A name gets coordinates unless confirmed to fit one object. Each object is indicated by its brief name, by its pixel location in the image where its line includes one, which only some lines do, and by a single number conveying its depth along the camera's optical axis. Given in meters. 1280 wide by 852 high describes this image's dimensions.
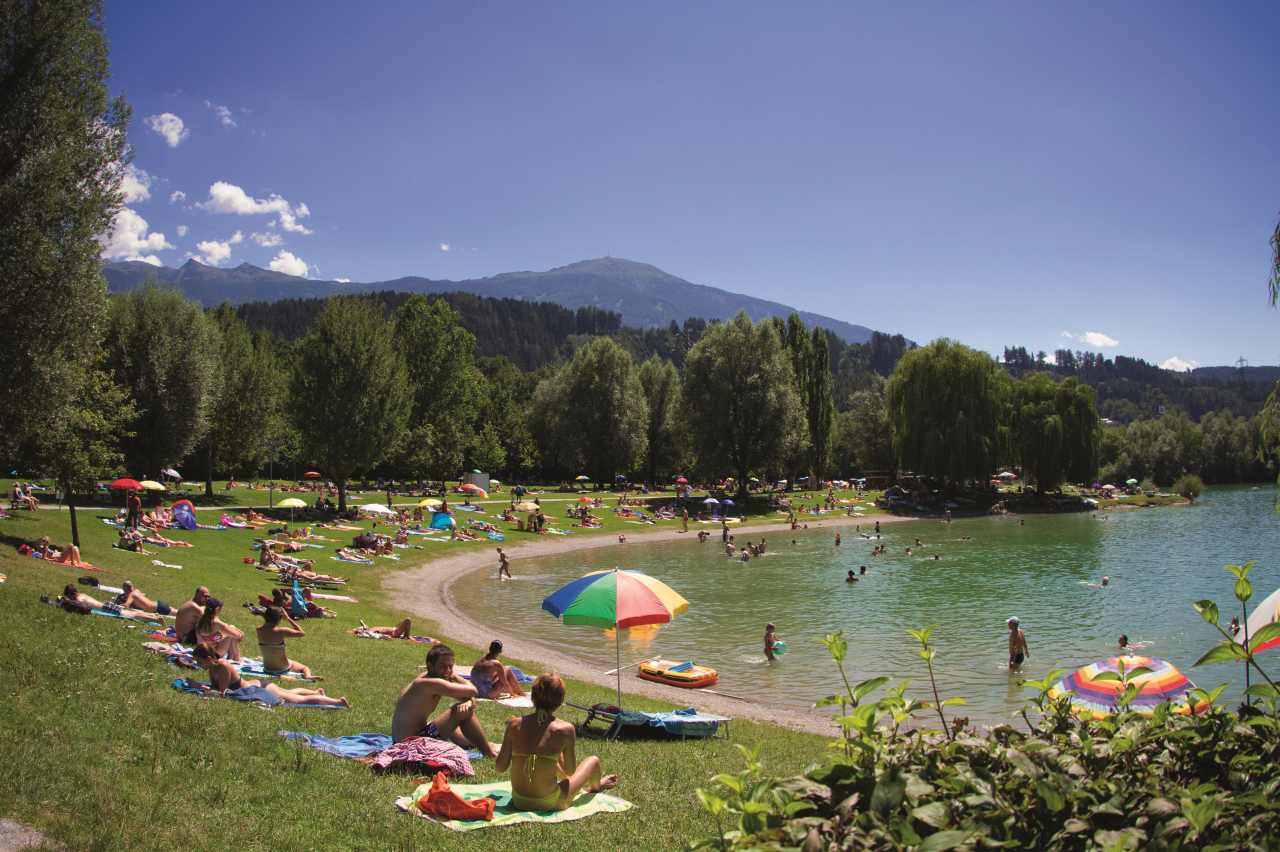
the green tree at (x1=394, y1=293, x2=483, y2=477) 56.50
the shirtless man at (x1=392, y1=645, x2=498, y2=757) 7.65
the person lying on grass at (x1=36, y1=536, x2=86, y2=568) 17.88
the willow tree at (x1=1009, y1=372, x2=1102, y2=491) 63.84
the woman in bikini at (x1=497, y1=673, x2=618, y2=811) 6.11
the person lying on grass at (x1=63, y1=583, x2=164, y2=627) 11.26
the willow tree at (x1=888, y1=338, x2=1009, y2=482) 58.38
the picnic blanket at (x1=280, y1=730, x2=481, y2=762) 6.88
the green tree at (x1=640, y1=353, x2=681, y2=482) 73.38
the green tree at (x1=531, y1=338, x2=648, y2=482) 65.12
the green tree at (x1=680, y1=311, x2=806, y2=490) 57.03
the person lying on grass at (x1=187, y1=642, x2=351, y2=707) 8.75
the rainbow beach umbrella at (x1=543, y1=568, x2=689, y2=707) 10.77
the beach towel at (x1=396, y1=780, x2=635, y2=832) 5.78
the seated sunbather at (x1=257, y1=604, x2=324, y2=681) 10.66
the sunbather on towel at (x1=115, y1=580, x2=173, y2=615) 13.22
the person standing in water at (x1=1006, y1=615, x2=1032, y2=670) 16.77
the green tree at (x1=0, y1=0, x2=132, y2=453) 15.56
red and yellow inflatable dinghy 15.62
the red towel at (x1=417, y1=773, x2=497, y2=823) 5.77
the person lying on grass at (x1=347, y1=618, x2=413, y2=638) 16.70
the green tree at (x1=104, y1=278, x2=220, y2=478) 35.56
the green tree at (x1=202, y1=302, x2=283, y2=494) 43.12
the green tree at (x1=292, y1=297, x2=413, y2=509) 38.94
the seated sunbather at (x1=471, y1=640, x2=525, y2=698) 11.48
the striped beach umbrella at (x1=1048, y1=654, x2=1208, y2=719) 10.91
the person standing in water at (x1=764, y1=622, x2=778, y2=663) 17.86
